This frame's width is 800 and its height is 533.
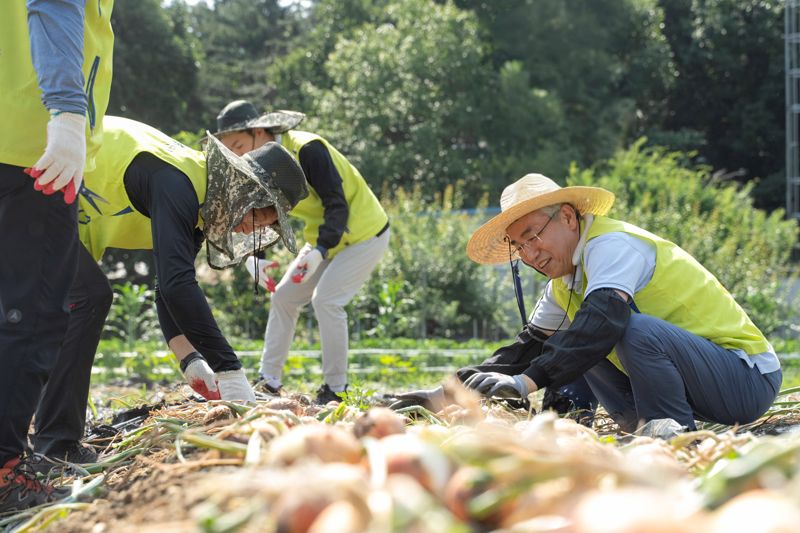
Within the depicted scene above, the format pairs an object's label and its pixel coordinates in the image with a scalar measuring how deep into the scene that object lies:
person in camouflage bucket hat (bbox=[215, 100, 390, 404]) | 5.15
